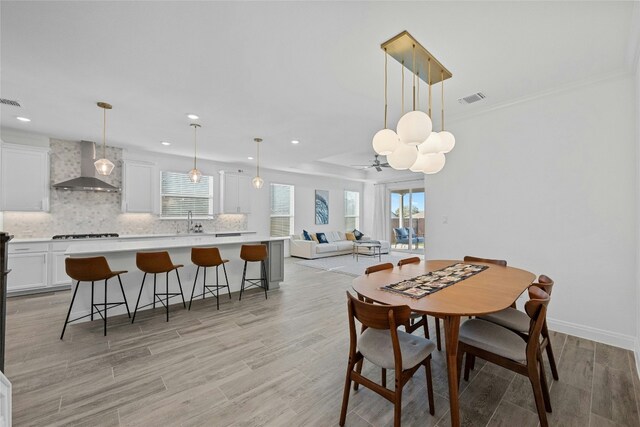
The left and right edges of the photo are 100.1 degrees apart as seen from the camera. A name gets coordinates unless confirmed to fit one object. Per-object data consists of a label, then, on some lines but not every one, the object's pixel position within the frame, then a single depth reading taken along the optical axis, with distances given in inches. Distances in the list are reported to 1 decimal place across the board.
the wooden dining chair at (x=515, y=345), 65.4
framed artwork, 377.5
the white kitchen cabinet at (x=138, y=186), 223.8
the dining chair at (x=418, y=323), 94.5
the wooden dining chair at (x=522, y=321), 77.6
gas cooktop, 188.3
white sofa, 318.7
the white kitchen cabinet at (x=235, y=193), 281.7
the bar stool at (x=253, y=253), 166.6
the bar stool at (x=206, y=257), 148.9
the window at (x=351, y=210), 420.0
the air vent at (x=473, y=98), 129.5
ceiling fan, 270.9
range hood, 194.2
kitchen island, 131.9
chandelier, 75.6
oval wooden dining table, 62.2
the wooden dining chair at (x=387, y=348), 59.6
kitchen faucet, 261.0
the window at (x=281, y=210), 334.0
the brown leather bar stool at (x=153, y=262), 132.0
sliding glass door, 388.8
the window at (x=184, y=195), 249.9
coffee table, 331.3
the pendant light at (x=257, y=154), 208.1
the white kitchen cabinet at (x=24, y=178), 175.5
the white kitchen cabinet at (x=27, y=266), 167.3
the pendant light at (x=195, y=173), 175.1
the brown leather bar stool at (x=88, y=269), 114.3
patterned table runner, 76.2
